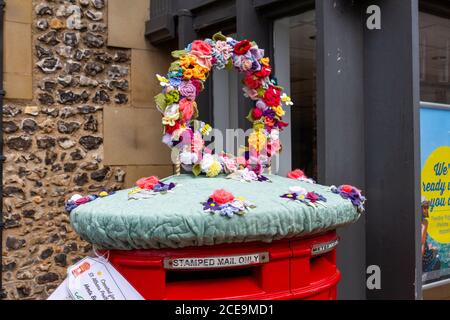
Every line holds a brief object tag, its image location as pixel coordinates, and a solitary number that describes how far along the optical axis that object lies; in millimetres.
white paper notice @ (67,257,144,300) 1974
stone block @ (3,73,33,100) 4301
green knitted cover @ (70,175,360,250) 1846
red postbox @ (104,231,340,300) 1922
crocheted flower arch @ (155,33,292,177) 2287
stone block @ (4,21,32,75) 4289
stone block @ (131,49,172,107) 4957
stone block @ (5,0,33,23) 4297
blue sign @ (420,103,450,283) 3914
